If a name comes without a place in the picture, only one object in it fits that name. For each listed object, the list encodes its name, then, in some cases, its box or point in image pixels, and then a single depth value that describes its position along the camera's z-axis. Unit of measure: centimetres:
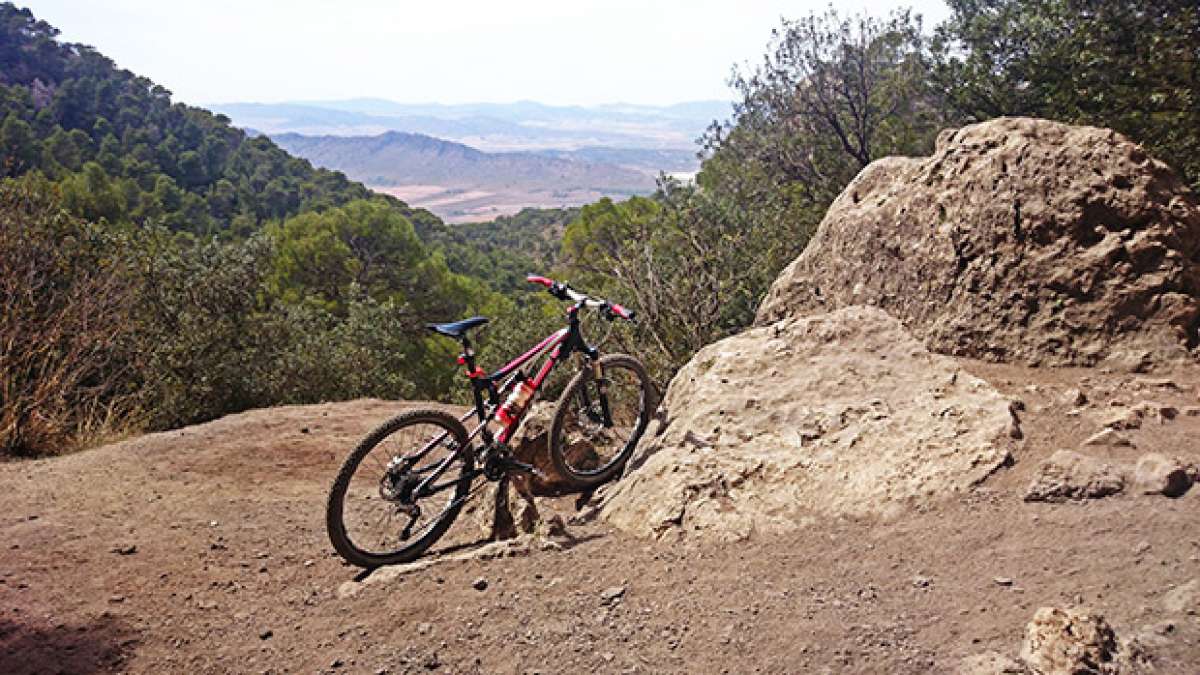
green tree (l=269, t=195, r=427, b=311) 2289
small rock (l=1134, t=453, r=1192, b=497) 322
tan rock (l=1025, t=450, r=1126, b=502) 334
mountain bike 419
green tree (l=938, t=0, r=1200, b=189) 992
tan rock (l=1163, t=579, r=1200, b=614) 247
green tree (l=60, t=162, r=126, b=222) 2663
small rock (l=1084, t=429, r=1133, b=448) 373
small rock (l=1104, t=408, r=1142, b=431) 388
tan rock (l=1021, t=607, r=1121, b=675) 226
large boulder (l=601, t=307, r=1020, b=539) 388
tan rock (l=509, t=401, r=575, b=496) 522
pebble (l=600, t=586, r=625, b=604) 338
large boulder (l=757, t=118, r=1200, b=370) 478
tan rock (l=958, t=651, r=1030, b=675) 236
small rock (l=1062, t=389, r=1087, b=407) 418
